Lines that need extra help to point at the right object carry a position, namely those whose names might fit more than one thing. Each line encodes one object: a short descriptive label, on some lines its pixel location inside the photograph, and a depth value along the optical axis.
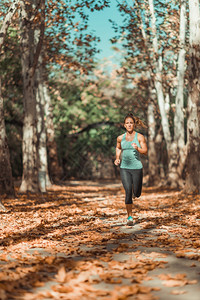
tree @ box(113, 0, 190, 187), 21.41
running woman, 8.89
